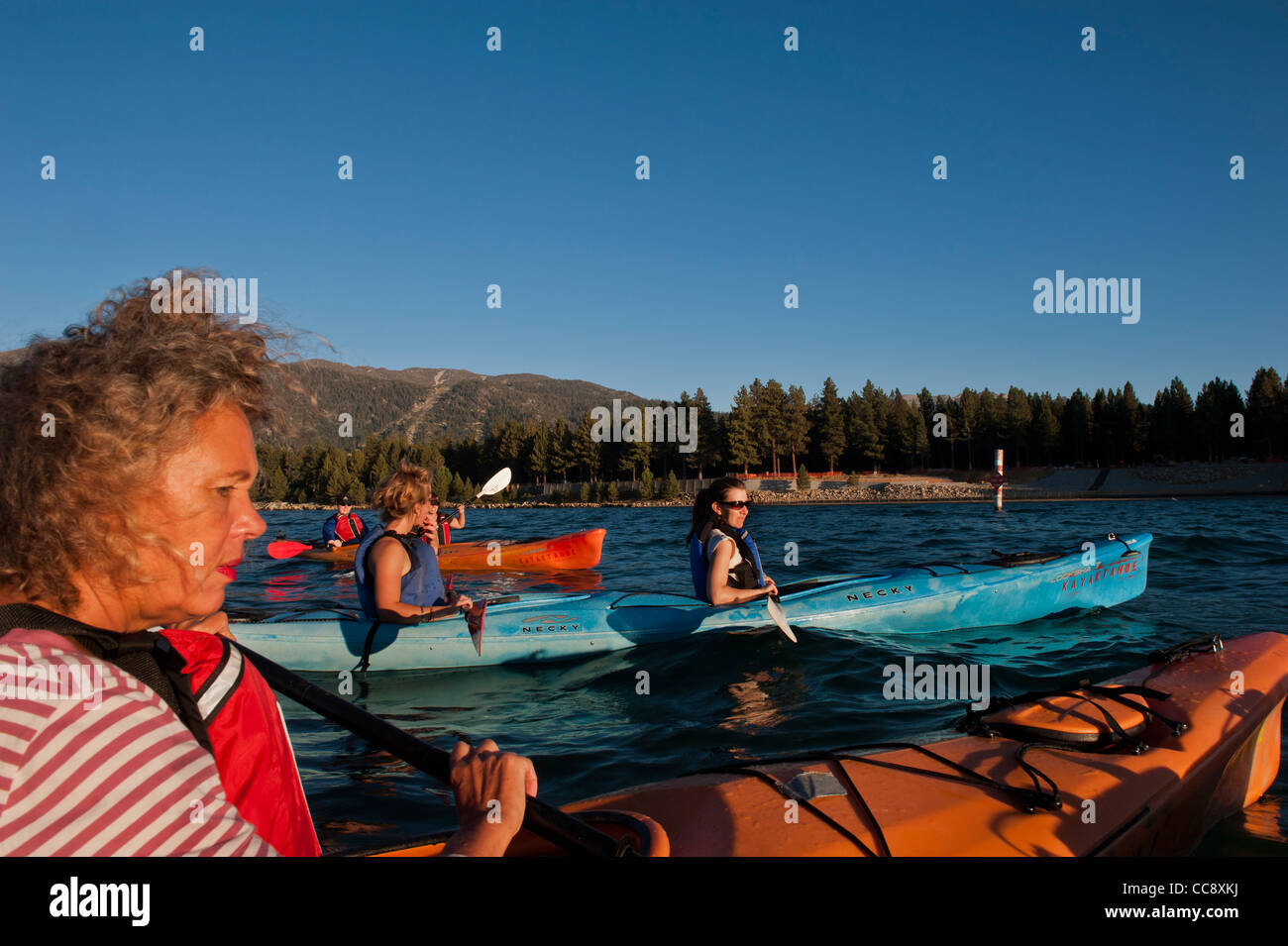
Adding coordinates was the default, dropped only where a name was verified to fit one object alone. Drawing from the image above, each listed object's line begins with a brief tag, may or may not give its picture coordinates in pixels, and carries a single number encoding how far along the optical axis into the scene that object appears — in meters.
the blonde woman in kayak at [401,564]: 6.95
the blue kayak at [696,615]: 7.91
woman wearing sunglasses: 8.27
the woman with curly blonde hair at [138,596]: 1.10
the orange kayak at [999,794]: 2.97
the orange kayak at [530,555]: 17.14
